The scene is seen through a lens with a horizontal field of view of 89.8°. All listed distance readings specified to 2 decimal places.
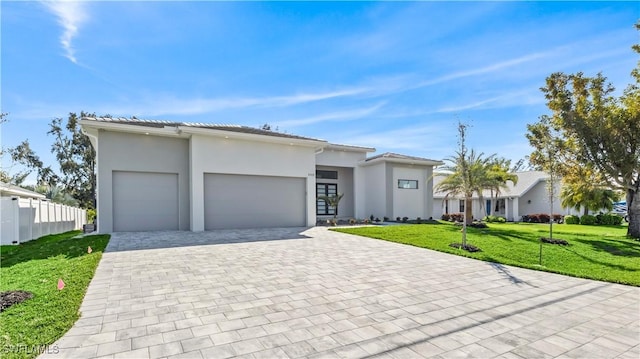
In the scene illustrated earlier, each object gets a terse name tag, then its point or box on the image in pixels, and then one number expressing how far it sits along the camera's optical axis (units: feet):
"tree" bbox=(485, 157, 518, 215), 67.71
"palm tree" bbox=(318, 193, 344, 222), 64.64
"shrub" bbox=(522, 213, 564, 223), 82.17
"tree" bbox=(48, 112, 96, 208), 92.68
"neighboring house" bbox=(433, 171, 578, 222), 89.10
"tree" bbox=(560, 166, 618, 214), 70.79
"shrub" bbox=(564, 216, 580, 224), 75.72
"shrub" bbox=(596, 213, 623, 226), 71.92
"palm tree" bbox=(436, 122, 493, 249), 62.53
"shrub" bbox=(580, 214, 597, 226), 72.54
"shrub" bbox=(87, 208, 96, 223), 79.92
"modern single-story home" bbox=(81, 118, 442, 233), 42.06
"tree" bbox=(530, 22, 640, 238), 41.88
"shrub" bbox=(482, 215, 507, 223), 81.32
